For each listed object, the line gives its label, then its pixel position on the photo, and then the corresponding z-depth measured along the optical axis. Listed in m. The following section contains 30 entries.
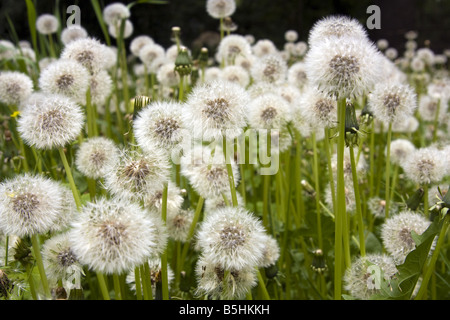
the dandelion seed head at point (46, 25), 1.12
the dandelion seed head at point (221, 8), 0.96
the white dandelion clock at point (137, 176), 0.51
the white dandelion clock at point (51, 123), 0.53
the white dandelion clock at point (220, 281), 0.52
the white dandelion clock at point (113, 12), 1.06
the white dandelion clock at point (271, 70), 0.78
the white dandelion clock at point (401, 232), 0.56
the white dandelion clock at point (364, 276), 0.54
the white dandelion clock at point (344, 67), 0.48
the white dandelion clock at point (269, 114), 0.63
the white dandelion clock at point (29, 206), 0.49
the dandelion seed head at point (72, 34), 0.86
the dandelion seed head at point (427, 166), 0.62
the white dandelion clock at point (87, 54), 0.66
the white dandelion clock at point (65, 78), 0.62
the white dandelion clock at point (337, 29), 0.53
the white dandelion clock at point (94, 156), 0.61
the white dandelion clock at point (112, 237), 0.46
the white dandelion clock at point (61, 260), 0.53
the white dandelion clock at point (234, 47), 0.92
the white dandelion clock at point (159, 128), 0.53
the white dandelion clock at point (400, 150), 0.78
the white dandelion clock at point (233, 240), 0.49
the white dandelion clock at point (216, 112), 0.52
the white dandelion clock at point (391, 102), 0.61
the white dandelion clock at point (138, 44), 1.20
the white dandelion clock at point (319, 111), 0.60
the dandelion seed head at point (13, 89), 0.69
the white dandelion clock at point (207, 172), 0.57
